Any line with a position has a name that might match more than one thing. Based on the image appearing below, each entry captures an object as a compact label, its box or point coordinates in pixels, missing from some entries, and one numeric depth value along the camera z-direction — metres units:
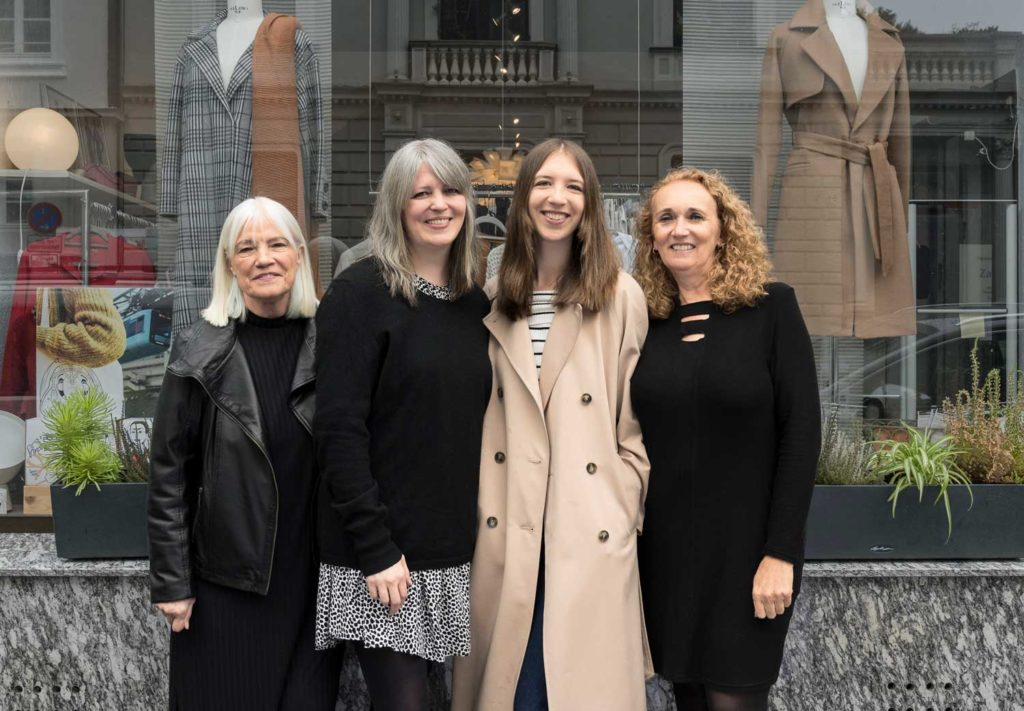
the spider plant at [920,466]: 3.34
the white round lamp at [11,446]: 4.26
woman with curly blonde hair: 2.43
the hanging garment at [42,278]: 4.32
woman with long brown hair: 2.39
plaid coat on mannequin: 4.26
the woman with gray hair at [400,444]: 2.24
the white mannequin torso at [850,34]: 4.36
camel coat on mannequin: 4.34
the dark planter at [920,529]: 3.33
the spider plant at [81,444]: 3.39
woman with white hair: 2.37
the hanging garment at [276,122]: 4.25
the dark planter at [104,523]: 3.35
